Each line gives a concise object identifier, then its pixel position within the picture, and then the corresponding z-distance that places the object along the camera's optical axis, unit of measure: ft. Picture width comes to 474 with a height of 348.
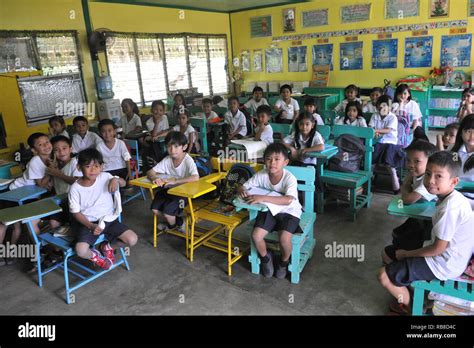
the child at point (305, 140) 12.49
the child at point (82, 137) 15.08
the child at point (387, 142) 14.33
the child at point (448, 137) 11.06
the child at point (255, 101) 22.34
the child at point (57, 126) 16.12
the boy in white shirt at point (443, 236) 6.06
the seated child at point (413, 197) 7.63
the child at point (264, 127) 14.80
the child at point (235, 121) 19.10
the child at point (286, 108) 20.20
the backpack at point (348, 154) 13.04
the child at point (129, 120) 18.99
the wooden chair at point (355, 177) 12.34
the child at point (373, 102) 17.54
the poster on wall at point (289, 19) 28.56
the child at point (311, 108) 15.51
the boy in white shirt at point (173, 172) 10.89
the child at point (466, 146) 8.88
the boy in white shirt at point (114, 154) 14.17
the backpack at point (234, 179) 10.55
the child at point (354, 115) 14.58
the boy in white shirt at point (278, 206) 8.64
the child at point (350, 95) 18.24
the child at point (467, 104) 15.05
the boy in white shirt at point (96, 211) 9.17
